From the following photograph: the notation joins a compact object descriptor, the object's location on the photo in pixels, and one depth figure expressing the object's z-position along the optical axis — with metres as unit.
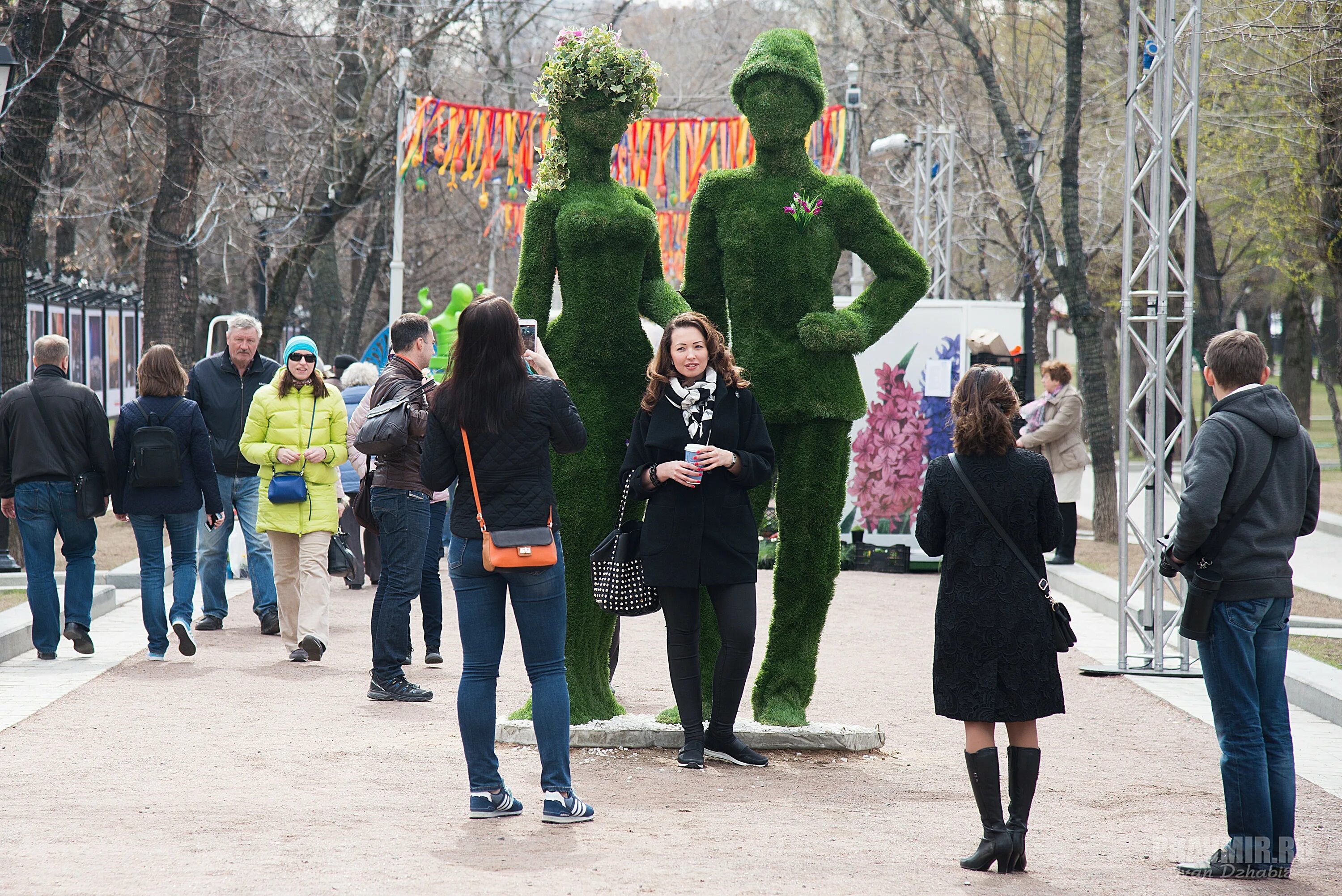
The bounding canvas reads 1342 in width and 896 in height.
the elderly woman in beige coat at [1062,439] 26.87
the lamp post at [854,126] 35.53
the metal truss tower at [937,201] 34.84
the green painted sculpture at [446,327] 32.72
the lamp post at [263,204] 37.87
